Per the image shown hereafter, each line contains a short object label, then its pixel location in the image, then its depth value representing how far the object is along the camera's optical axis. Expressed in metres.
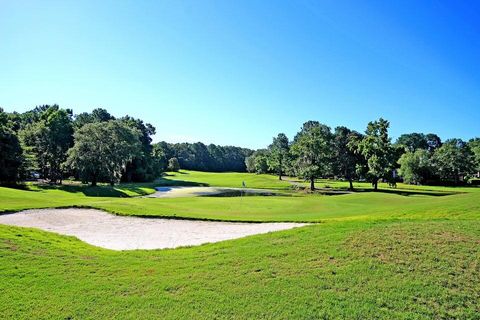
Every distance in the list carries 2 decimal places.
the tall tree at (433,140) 170.80
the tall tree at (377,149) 66.44
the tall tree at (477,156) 100.92
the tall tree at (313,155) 71.12
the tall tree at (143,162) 86.94
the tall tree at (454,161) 95.25
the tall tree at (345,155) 80.50
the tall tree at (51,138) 65.88
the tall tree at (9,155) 52.56
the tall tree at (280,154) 104.56
